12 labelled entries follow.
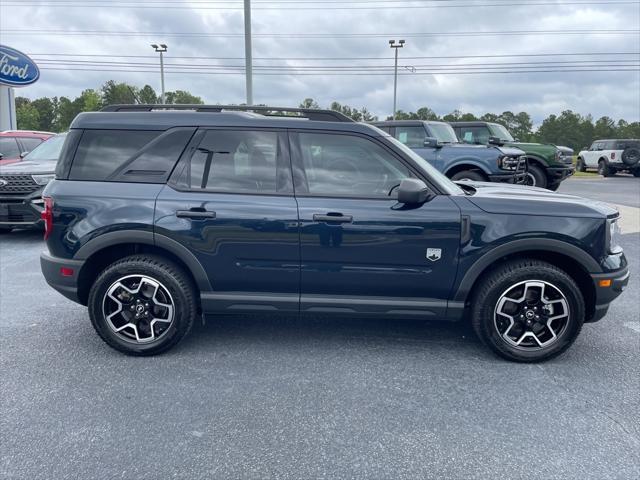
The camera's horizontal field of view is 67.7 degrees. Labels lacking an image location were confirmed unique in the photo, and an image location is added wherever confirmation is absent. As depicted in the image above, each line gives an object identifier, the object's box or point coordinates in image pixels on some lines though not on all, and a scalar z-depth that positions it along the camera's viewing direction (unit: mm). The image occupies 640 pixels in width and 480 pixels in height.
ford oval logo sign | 19953
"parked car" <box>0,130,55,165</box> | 10156
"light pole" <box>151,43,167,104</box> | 36781
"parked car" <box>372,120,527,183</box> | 9828
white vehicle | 23734
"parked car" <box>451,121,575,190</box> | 12516
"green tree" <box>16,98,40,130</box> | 77500
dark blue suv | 3422
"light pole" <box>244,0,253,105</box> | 13531
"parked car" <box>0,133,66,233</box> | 7438
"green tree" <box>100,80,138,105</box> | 72788
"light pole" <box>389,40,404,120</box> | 37656
